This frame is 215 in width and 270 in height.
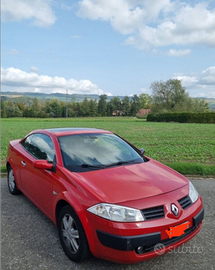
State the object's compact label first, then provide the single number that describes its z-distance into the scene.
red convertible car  2.10
